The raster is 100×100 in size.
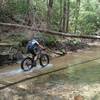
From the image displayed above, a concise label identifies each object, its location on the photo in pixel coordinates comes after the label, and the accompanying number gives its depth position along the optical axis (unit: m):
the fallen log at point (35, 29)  16.75
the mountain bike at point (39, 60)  13.02
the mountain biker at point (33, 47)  13.17
